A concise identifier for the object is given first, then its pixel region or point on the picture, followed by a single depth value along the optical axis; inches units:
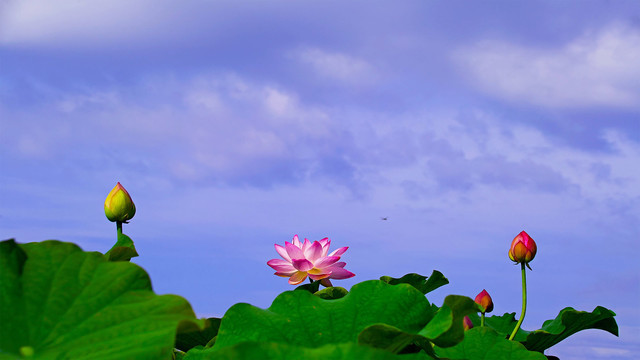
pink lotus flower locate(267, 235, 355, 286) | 82.7
